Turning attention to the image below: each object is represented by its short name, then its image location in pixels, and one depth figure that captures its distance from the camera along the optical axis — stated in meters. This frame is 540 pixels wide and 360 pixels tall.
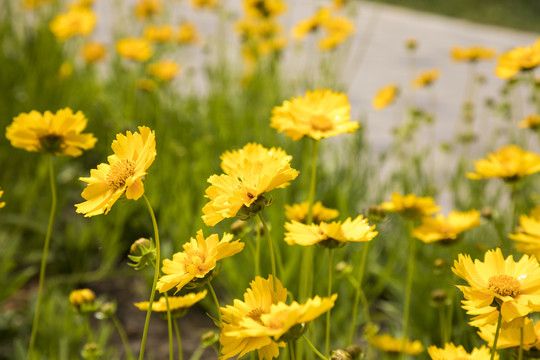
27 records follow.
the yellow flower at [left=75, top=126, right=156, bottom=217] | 0.52
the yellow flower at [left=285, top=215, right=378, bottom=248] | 0.59
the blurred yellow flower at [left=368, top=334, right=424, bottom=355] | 0.93
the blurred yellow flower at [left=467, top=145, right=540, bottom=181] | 0.89
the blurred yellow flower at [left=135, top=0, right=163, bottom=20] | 2.61
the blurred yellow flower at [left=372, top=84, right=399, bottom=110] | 2.03
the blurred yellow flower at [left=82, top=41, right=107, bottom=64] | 2.28
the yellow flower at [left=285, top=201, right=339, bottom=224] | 0.83
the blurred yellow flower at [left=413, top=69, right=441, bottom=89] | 1.98
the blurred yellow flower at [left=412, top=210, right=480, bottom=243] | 0.86
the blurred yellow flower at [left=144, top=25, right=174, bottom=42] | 2.35
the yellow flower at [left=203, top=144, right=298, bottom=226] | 0.53
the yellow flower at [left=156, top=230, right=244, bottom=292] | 0.52
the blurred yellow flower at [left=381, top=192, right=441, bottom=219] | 0.93
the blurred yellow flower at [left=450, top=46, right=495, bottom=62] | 2.02
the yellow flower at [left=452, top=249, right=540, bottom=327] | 0.50
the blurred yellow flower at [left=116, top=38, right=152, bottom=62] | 1.97
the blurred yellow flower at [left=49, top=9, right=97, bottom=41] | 2.01
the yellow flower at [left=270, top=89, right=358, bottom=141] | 0.74
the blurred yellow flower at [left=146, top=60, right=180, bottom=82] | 2.00
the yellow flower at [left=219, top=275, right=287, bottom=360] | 0.50
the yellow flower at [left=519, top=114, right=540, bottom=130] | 1.37
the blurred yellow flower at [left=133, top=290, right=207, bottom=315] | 0.66
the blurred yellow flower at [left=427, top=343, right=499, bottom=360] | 0.59
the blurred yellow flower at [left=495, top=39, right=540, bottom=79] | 0.92
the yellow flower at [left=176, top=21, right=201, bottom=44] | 2.51
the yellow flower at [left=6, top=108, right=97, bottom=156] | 0.78
